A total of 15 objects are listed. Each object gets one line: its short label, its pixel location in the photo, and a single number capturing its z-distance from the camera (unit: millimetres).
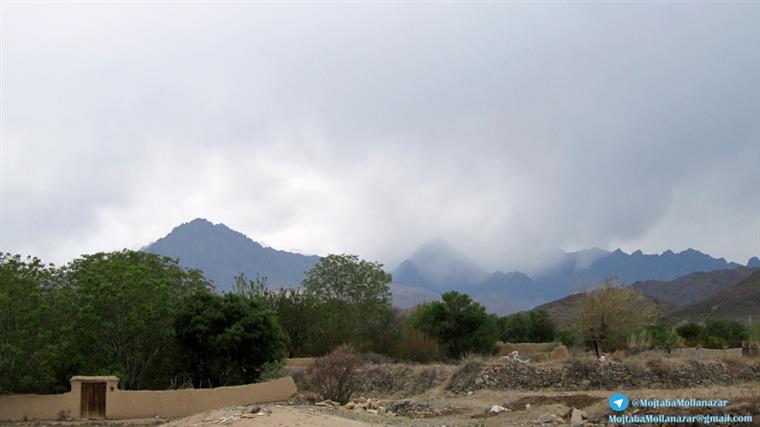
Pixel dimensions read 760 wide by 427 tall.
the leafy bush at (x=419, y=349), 44441
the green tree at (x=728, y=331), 56725
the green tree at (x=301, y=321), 50438
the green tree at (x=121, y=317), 29391
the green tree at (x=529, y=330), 65188
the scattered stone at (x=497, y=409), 22784
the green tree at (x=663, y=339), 42281
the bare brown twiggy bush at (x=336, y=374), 27375
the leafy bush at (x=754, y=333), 51088
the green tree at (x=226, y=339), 31891
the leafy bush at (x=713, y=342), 50591
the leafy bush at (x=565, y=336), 56781
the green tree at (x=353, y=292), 55062
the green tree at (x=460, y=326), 47969
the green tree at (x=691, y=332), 57519
